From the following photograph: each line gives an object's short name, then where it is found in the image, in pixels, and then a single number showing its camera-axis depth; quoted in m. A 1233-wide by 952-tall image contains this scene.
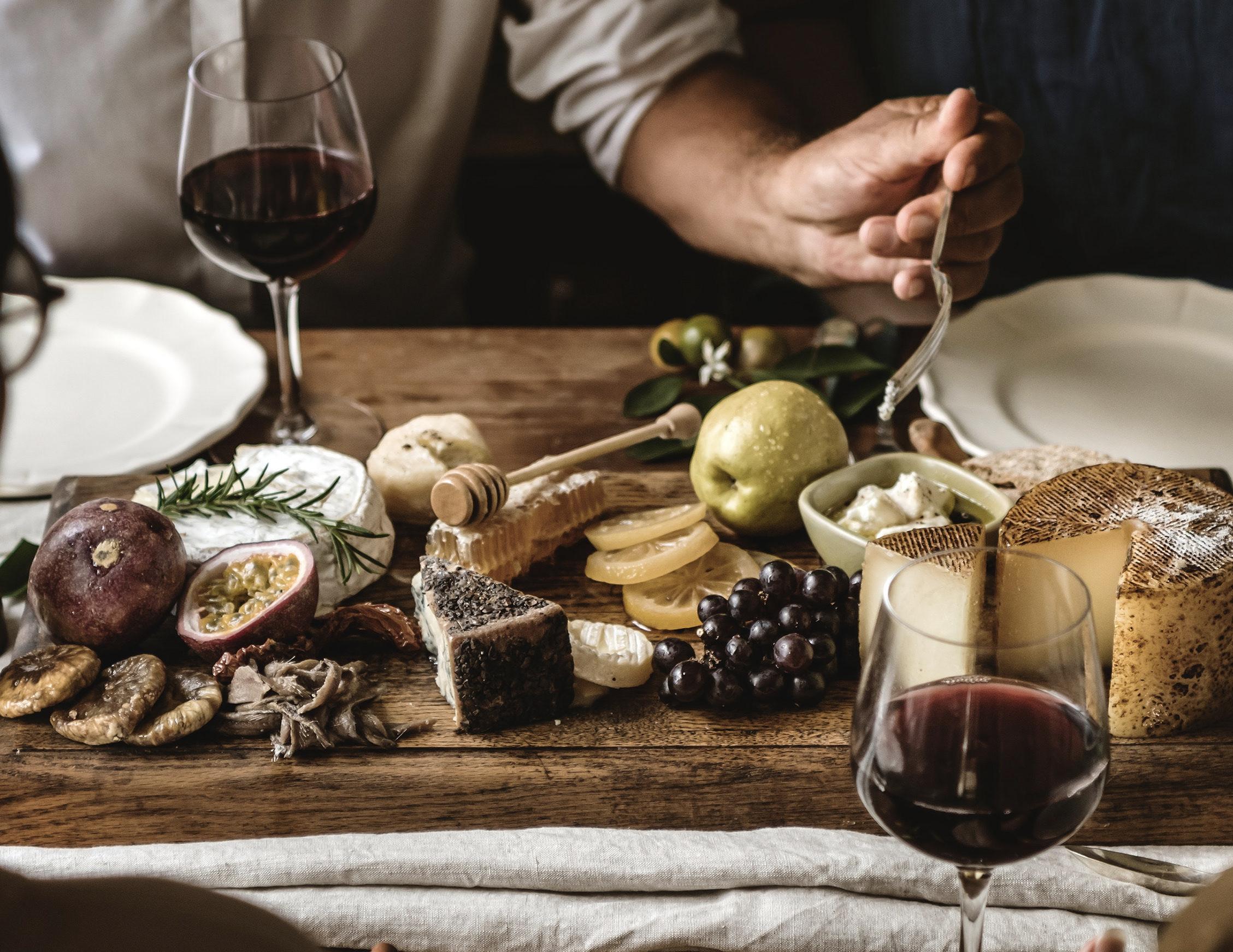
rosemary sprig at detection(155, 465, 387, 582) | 1.30
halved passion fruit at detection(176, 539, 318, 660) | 1.20
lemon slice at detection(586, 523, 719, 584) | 1.33
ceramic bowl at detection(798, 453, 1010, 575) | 1.31
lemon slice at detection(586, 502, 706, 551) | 1.38
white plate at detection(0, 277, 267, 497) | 1.57
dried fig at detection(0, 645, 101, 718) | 1.14
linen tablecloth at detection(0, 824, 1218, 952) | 0.96
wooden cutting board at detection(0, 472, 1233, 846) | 1.08
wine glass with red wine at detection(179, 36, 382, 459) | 1.38
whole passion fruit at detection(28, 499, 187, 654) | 1.18
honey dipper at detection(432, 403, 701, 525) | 1.30
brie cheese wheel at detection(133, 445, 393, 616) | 1.30
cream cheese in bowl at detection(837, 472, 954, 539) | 1.31
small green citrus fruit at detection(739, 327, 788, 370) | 1.76
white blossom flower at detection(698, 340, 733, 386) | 1.73
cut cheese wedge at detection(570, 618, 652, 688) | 1.19
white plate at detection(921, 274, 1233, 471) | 1.65
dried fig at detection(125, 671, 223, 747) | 1.12
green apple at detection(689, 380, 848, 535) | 1.41
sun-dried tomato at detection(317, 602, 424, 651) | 1.26
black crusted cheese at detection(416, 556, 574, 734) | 1.13
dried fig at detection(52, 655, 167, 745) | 1.12
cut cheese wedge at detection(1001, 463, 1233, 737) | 1.06
